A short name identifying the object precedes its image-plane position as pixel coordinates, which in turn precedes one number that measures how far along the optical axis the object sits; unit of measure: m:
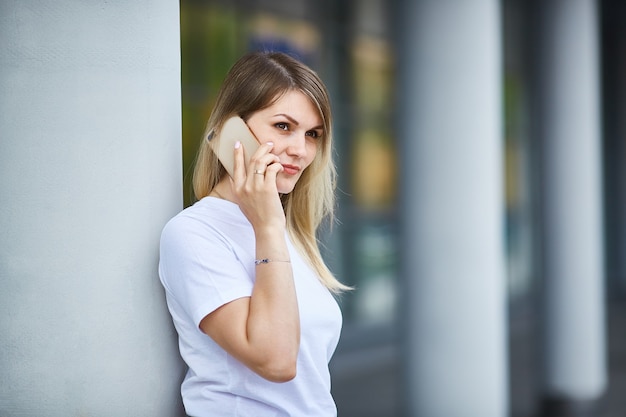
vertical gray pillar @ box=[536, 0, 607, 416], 7.90
